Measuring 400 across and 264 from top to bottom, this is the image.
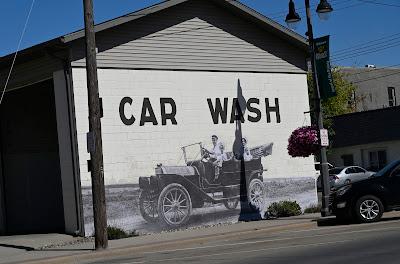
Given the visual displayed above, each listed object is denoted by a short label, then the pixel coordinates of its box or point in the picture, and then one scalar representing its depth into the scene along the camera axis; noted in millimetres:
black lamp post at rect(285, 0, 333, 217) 18750
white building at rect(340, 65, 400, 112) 58125
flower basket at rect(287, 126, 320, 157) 19734
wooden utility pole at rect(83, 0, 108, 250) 15234
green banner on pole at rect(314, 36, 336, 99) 19250
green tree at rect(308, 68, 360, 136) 48250
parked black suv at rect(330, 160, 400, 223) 17312
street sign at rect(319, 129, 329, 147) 19016
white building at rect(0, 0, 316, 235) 18359
